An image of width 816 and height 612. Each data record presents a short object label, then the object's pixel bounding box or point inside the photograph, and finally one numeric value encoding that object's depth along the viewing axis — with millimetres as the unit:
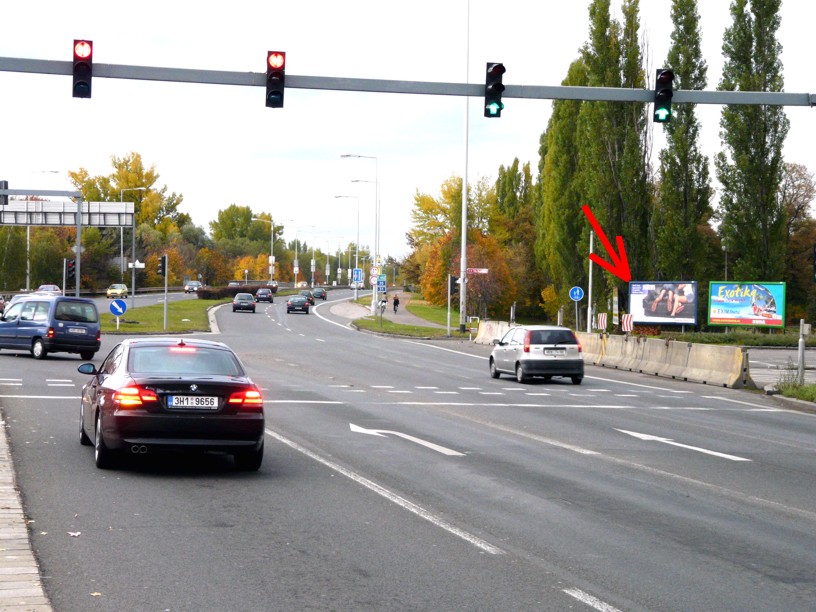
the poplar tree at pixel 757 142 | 56375
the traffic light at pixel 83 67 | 18391
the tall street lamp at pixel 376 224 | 80975
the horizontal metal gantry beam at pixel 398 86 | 18641
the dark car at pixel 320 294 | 129888
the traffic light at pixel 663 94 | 20141
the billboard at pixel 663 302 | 51031
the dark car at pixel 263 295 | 109250
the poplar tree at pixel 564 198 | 70750
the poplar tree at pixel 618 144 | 58312
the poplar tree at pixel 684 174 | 57375
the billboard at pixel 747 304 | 51406
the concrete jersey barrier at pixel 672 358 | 29422
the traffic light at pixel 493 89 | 19703
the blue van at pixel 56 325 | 32719
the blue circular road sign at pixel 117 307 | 47338
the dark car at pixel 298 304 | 87912
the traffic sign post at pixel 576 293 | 56344
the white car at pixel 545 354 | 29594
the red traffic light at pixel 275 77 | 18938
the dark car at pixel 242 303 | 83375
